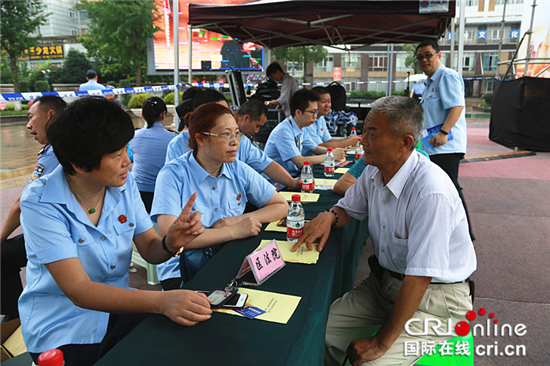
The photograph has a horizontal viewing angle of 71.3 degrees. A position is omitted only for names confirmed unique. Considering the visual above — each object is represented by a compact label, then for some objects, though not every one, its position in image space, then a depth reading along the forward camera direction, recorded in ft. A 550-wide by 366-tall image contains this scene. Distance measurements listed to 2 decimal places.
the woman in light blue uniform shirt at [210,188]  6.02
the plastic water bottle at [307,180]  8.98
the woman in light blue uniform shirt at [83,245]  4.08
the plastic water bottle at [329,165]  10.43
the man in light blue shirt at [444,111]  11.62
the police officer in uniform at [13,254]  7.34
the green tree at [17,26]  61.36
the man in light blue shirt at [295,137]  11.89
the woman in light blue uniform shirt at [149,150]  10.84
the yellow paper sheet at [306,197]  8.25
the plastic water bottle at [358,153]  13.30
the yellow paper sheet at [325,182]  9.68
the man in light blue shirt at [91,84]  24.98
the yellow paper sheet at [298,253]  5.24
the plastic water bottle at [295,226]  5.92
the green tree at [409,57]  102.22
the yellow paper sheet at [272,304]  3.83
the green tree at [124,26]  68.39
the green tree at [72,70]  103.50
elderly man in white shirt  4.71
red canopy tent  15.72
